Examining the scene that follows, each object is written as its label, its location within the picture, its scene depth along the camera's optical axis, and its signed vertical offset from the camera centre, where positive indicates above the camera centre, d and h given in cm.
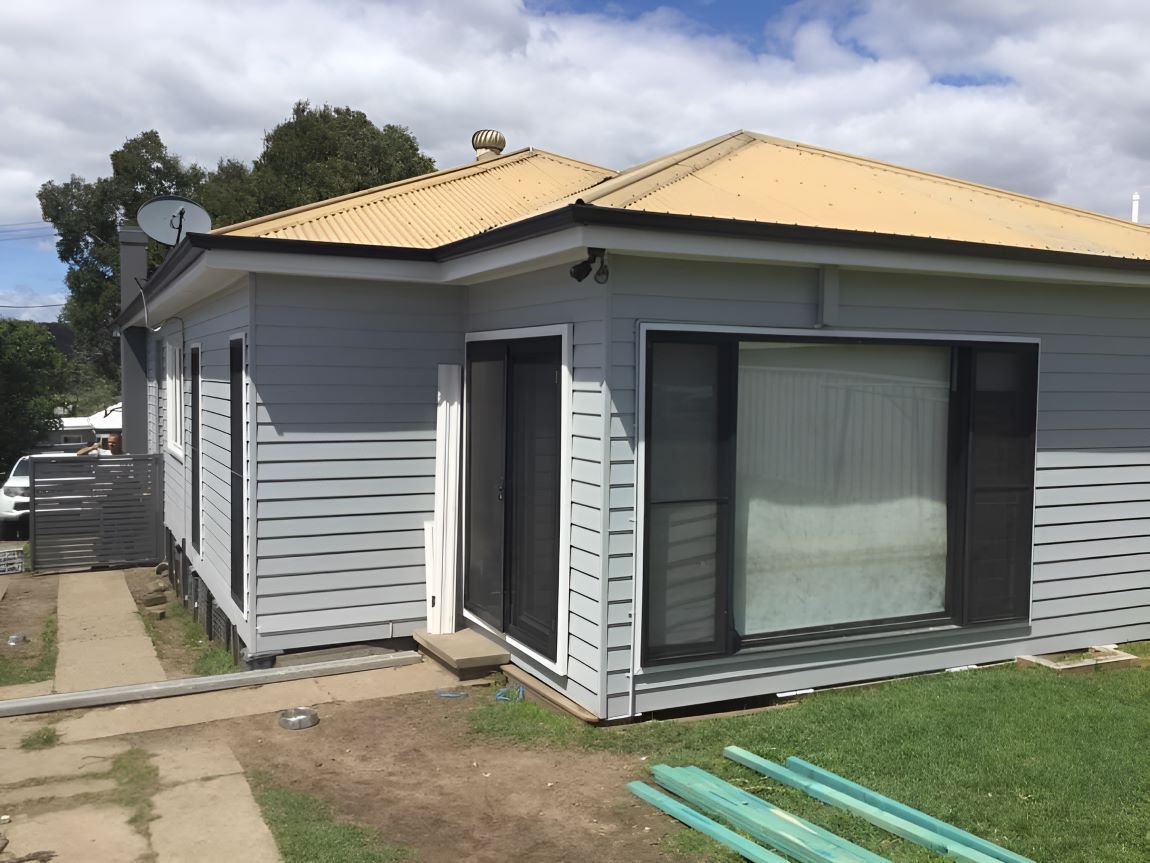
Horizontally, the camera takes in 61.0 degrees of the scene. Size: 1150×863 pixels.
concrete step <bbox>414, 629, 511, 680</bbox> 627 -185
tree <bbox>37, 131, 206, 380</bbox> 3353 +559
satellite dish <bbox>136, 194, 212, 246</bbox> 1029 +160
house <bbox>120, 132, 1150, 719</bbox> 541 -32
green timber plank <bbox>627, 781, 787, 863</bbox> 373 -186
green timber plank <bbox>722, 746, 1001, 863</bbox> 367 -180
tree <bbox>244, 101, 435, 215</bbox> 2717 +611
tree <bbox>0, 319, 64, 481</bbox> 2394 -46
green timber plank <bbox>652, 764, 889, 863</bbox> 363 -180
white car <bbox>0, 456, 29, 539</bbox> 1702 -242
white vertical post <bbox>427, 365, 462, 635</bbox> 696 -99
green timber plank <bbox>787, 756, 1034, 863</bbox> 371 -180
